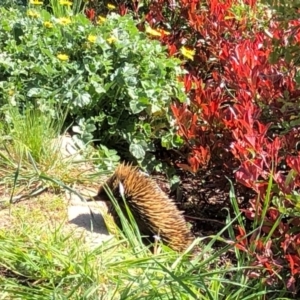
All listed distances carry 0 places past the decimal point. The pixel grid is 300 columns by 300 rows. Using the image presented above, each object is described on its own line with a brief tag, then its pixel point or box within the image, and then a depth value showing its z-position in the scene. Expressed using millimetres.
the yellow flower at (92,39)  5183
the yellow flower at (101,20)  5605
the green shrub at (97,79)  5020
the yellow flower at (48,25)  5369
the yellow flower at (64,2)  5896
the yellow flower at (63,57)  5082
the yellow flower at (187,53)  5488
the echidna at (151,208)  4273
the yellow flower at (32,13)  5514
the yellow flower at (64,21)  5391
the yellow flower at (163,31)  5812
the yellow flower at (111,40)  5215
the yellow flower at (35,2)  5777
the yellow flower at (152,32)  5585
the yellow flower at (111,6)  6202
